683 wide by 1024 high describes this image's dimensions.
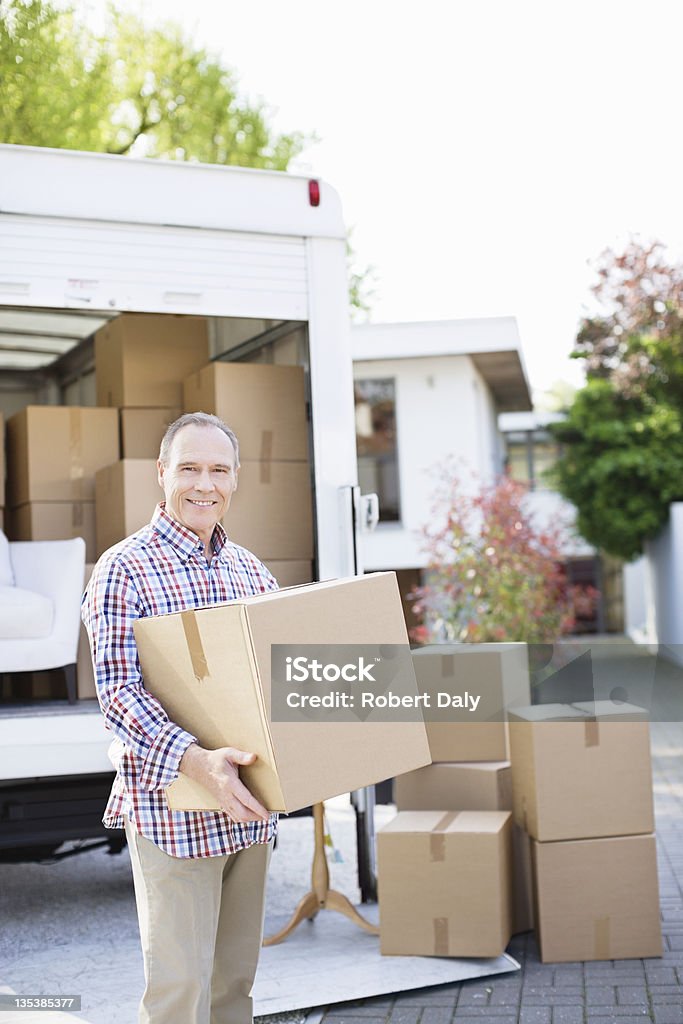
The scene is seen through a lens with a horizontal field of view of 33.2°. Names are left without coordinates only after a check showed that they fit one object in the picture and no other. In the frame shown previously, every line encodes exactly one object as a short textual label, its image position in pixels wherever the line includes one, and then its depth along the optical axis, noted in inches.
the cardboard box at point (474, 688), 171.0
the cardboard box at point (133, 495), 189.9
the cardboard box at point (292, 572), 184.1
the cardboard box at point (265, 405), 186.4
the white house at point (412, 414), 536.1
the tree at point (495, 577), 378.6
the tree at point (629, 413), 613.0
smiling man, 87.6
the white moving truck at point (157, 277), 160.4
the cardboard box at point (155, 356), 214.7
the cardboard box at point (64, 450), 209.6
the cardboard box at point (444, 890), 151.2
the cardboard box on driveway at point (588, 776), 153.3
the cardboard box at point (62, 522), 209.2
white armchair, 179.0
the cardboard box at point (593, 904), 152.5
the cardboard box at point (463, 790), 166.2
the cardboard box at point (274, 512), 183.3
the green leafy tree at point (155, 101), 605.6
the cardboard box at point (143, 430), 215.2
